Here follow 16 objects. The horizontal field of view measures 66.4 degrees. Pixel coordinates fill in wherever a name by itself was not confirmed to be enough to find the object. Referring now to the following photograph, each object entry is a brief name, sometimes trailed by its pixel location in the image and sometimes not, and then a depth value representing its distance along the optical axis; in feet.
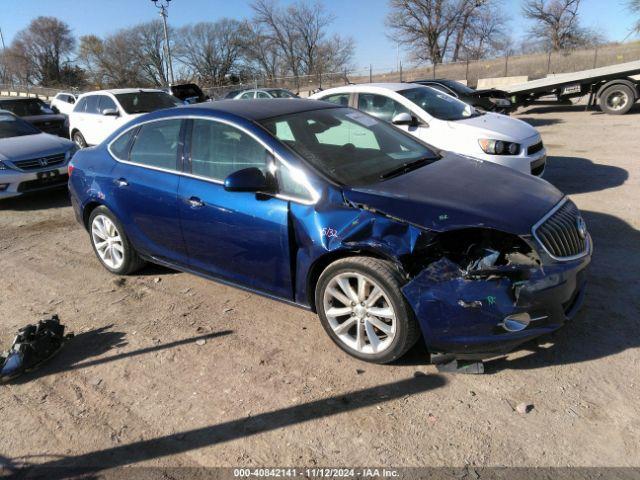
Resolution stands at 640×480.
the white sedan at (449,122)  21.88
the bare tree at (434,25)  170.91
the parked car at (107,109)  36.50
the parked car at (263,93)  64.13
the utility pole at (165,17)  90.63
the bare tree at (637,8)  136.98
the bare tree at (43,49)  244.42
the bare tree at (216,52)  211.20
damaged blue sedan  9.74
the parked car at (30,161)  26.40
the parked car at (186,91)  68.54
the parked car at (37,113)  44.52
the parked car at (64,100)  65.87
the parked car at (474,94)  44.62
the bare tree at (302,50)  199.93
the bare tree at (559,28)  171.94
